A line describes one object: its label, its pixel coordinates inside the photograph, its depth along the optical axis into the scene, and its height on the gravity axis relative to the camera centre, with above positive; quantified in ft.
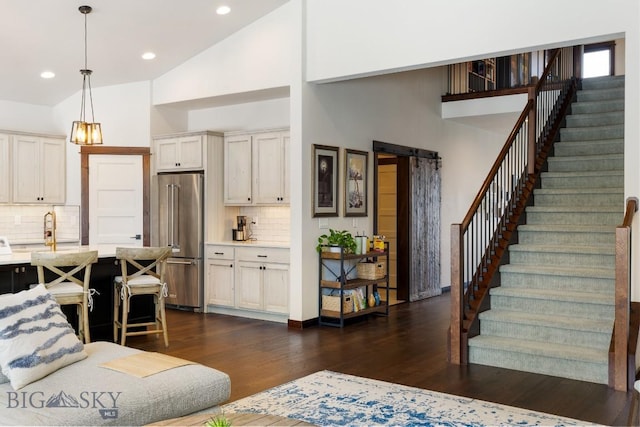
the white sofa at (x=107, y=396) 8.91 -2.88
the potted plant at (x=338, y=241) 23.03 -1.06
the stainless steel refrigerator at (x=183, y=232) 25.90 -0.79
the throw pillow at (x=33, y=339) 10.02 -2.16
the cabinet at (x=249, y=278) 23.48 -2.60
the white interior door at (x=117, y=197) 27.84 +0.79
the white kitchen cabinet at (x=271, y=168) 24.34 +1.86
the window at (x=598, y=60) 40.32 +10.32
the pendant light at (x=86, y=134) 18.33 +2.44
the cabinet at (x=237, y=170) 25.55 +1.88
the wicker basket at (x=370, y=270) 24.38 -2.28
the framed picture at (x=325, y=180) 23.11 +1.29
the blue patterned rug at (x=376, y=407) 12.35 -4.20
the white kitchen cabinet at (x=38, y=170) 27.35 +2.06
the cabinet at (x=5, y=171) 26.69 +1.91
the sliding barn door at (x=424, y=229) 29.14 -0.76
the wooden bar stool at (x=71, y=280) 16.72 -1.87
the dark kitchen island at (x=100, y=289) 17.78 -2.37
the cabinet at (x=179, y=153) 26.09 +2.68
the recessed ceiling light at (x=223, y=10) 22.25 +7.52
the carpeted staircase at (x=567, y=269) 16.49 -1.75
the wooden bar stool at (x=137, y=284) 18.72 -2.20
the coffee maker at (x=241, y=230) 26.32 -0.71
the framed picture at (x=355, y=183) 24.88 +1.27
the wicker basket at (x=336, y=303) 22.84 -3.39
